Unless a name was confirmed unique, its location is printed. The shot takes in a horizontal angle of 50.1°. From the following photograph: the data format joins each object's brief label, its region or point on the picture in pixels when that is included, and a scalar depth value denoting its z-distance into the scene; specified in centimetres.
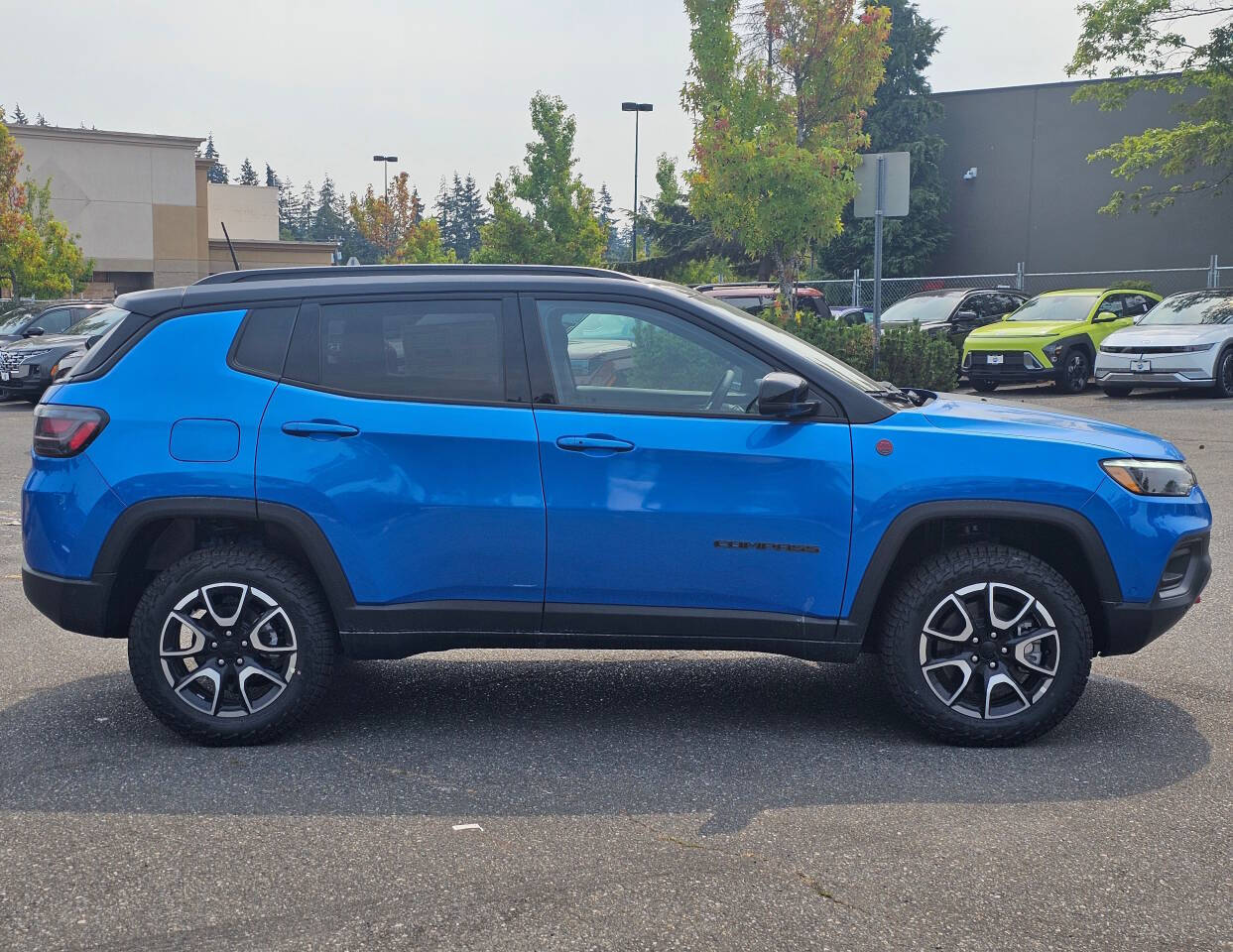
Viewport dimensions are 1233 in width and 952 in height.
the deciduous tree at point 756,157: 2339
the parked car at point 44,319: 2152
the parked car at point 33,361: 2033
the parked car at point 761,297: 2175
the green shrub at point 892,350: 1820
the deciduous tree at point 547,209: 2978
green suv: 1967
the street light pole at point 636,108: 5372
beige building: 5119
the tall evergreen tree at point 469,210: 14212
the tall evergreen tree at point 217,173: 15725
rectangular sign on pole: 1469
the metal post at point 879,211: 1478
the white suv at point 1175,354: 1822
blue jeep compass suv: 467
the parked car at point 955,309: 2177
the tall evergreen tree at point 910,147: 4141
